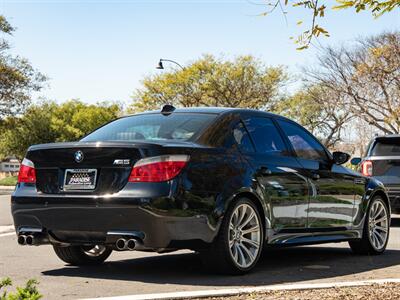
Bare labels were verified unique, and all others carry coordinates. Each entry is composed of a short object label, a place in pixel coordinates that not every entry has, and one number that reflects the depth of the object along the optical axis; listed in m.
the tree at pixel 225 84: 57.81
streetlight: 41.49
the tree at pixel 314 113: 49.62
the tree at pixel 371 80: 40.75
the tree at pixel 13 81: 51.69
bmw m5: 6.25
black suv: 12.95
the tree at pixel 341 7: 4.63
